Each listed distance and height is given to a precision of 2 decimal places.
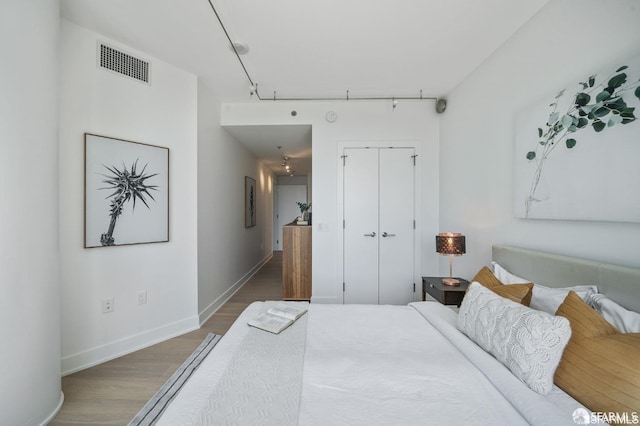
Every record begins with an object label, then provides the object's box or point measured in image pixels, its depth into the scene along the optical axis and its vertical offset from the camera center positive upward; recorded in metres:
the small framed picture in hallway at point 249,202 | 4.33 +0.23
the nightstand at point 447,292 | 2.10 -0.72
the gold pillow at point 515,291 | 1.28 -0.45
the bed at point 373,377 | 0.79 -0.69
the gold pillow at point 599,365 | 0.74 -0.53
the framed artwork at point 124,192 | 1.94 +0.20
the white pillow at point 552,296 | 1.17 -0.44
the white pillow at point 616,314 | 0.96 -0.44
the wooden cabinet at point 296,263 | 3.39 -0.72
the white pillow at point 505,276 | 1.56 -0.44
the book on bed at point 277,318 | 1.40 -0.68
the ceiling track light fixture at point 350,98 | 2.70 +1.53
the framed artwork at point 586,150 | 1.16 +0.37
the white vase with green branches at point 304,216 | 3.66 -0.04
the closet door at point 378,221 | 3.17 -0.10
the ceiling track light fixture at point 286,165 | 5.10 +1.23
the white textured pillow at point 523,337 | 0.90 -0.53
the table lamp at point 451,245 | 2.20 -0.30
